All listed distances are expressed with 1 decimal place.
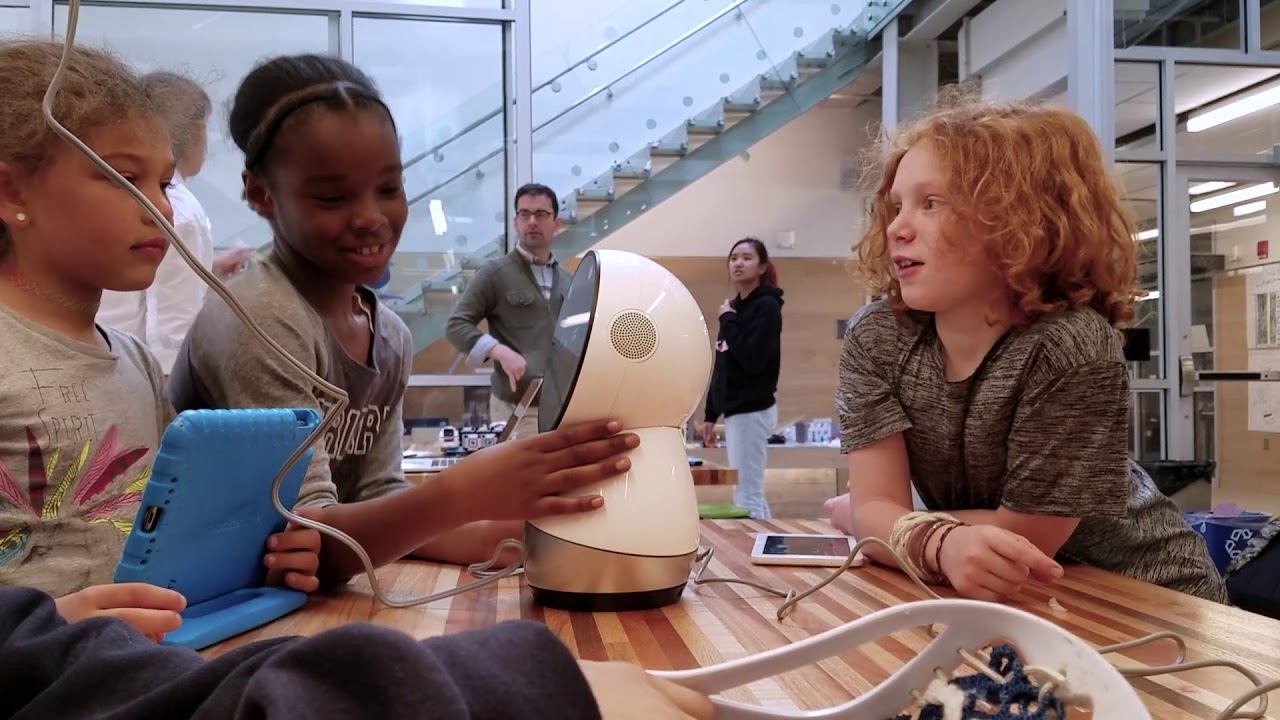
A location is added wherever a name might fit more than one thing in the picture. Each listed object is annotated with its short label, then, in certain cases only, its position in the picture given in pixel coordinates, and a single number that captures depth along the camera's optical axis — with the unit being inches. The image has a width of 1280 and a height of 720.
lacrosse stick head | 15.8
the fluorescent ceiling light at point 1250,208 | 138.7
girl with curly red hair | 34.7
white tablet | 35.3
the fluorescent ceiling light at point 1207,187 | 136.3
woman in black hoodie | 151.8
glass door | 132.6
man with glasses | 128.4
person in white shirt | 73.3
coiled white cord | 17.5
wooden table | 20.1
